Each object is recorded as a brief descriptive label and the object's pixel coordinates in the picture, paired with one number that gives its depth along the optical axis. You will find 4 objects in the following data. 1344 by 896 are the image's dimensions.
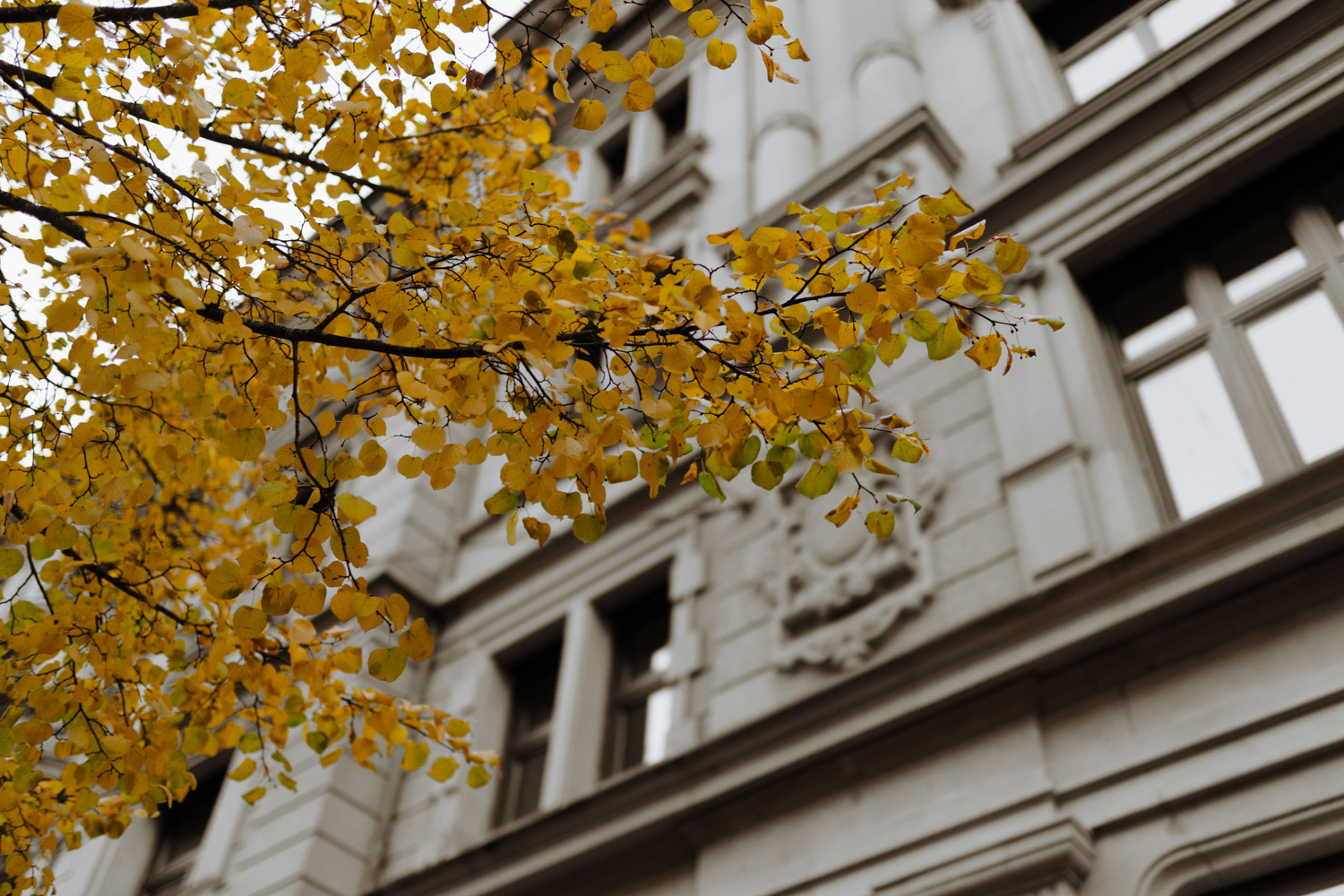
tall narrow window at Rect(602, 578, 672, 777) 9.02
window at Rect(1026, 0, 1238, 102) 9.51
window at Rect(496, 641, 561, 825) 9.73
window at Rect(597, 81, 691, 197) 15.20
